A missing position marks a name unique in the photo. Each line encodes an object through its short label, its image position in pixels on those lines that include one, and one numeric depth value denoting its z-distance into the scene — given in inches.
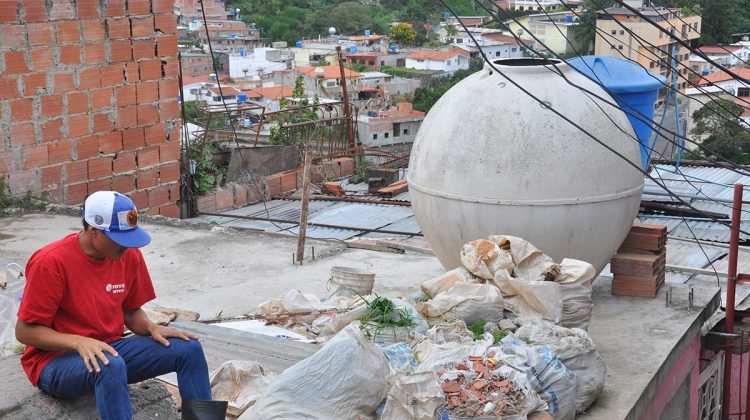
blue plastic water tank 464.8
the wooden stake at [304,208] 396.5
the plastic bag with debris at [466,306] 283.9
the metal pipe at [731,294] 346.0
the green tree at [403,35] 3843.5
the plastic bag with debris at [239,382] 224.2
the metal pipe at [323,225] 477.7
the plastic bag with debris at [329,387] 205.8
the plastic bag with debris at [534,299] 292.7
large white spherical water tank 324.5
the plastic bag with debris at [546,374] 243.6
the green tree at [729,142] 1288.1
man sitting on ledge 174.6
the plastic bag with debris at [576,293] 302.1
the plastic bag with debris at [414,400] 206.2
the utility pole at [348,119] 746.2
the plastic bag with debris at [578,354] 261.6
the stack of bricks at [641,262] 367.2
